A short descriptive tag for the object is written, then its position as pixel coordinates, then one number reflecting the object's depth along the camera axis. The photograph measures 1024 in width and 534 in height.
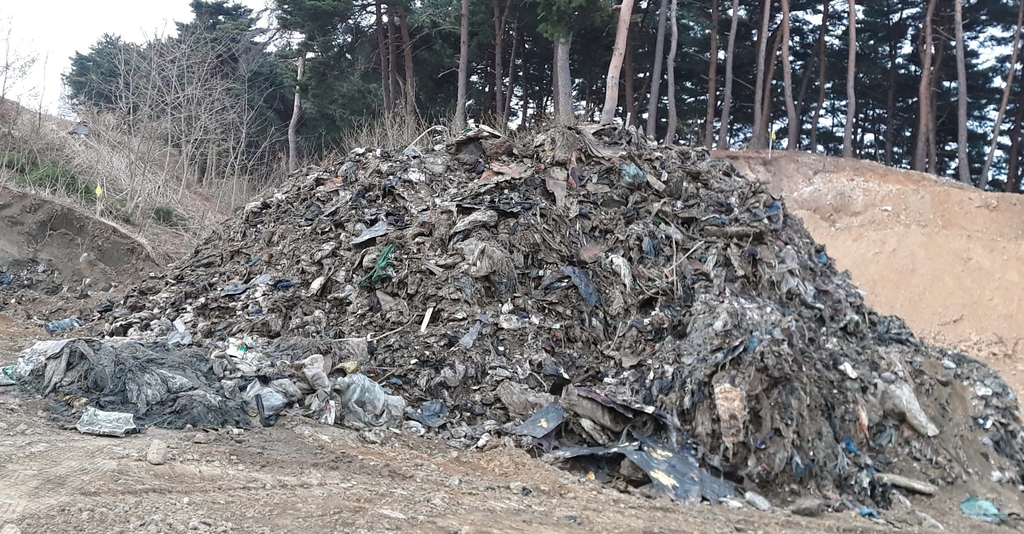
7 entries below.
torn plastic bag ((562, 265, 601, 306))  5.59
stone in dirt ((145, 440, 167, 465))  3.22
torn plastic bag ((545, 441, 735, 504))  3.87
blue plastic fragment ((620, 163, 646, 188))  6.61
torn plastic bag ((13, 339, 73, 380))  4.27
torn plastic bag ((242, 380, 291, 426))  4.12
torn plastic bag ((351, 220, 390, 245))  6.23
